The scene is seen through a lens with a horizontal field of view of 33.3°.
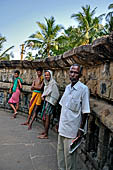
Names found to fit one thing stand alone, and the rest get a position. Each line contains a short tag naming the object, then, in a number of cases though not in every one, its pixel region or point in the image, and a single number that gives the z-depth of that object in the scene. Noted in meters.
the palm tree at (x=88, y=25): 25.53
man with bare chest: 4.38
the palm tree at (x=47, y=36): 26.75
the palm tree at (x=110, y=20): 21.68
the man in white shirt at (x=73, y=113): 2.03
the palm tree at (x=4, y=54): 24.62
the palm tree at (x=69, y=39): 25.94
